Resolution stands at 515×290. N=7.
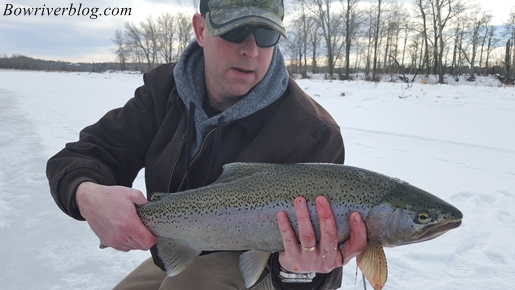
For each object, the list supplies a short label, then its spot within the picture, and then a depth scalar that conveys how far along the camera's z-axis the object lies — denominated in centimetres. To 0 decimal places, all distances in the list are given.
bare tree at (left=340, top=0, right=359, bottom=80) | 3544
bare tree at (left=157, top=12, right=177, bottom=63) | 4981
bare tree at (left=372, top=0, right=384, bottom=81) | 3640
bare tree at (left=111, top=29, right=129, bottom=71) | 5734
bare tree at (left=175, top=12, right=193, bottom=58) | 4522
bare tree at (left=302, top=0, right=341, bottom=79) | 3591
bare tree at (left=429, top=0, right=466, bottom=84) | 3022
